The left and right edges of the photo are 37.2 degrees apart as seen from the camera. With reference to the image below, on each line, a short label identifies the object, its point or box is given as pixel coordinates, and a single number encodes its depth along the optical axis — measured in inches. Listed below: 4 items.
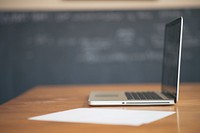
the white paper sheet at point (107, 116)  35.6
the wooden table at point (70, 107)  32.4
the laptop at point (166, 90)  47.4
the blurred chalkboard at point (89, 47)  126.4
